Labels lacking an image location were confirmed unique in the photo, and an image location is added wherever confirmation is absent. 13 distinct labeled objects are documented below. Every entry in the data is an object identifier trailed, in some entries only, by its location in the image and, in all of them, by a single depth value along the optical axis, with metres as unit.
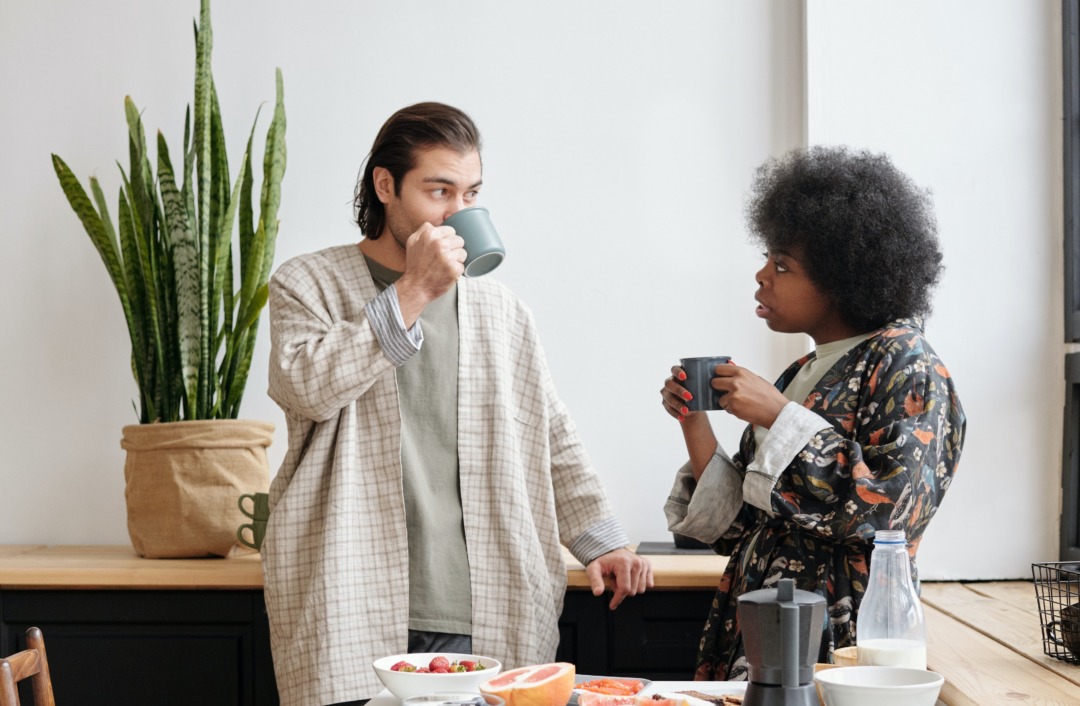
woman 1.62
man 1.84
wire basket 1.58
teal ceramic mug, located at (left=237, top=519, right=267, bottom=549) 2.48
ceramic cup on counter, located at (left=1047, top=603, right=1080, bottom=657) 1.57
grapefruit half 1.23
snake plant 2.57
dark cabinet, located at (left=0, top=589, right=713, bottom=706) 2.35
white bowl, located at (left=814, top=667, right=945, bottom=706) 1.18
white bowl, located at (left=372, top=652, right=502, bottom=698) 1.27
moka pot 1.15
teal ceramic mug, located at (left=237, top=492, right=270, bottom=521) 2.47
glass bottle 1.39
